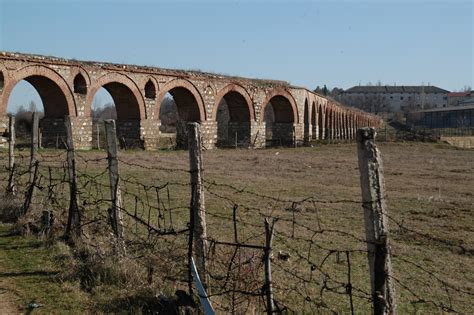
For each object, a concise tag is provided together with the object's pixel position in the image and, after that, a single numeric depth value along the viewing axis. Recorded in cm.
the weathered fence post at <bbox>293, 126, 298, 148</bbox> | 3324
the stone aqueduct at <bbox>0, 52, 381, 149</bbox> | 2095
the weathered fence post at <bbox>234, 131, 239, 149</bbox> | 2957
